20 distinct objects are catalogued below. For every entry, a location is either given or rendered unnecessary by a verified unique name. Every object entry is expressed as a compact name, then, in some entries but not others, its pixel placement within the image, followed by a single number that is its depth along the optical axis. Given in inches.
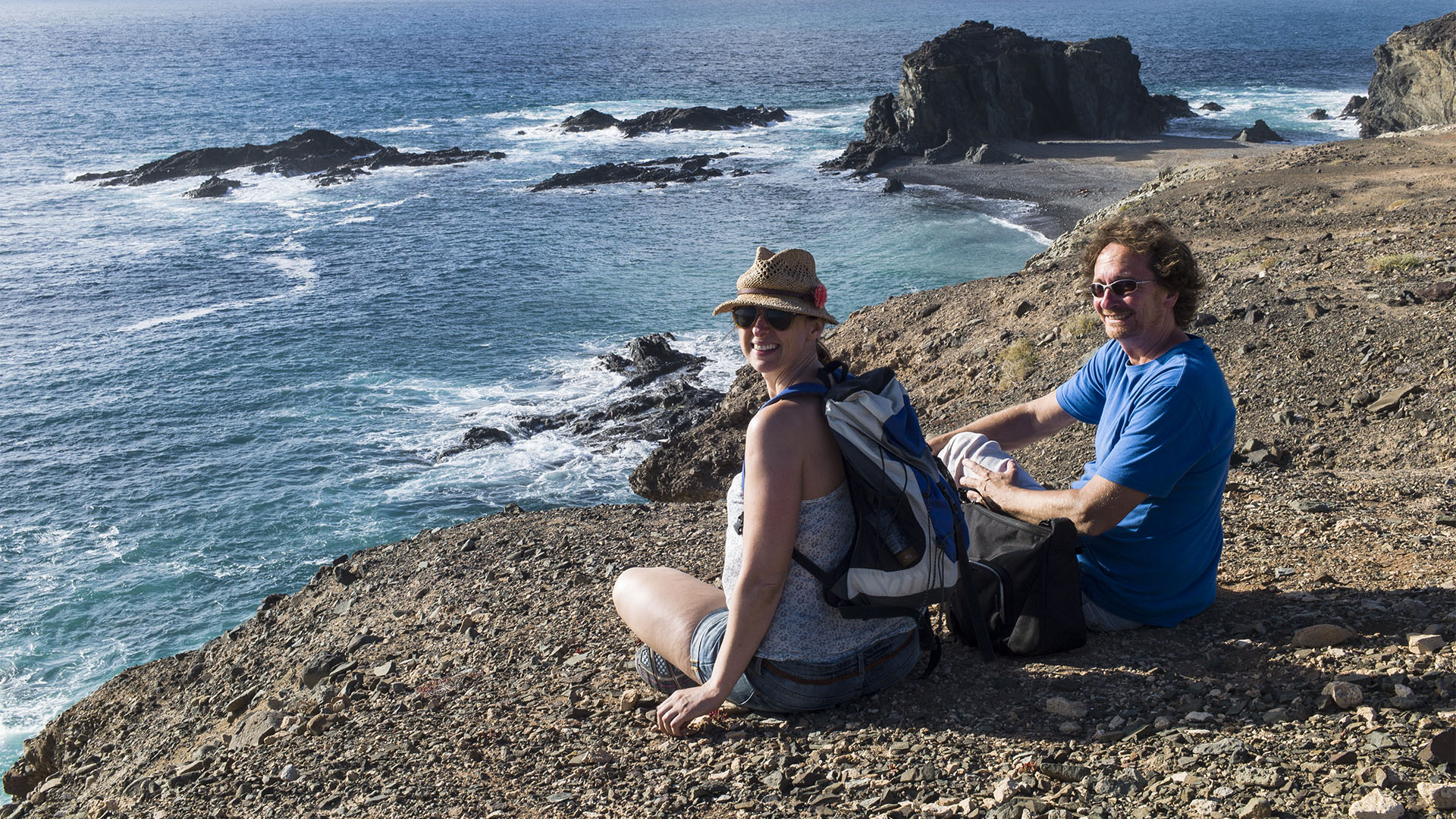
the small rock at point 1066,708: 162.9
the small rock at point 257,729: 256.5
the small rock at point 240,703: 310.5
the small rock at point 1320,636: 169.2
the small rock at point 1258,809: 127.8
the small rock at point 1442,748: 127.0
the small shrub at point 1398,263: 480.4
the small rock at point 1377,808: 119.6
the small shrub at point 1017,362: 506.3
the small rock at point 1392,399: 357.4
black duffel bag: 166.9
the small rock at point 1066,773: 146.4
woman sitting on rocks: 147.9
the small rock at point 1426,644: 158.4
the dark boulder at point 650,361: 930.1
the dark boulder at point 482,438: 831.7
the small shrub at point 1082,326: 518.3
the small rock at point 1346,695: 148.5
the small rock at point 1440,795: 118.0
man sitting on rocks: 156.2
